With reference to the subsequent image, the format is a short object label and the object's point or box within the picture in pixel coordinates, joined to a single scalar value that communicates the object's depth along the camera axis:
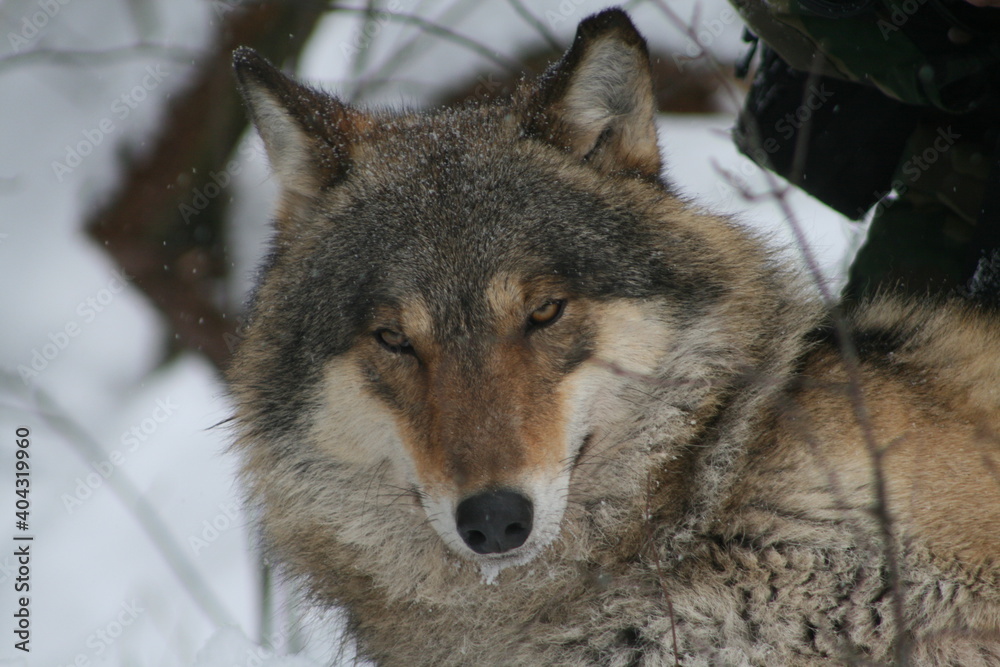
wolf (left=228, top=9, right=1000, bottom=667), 4.88
